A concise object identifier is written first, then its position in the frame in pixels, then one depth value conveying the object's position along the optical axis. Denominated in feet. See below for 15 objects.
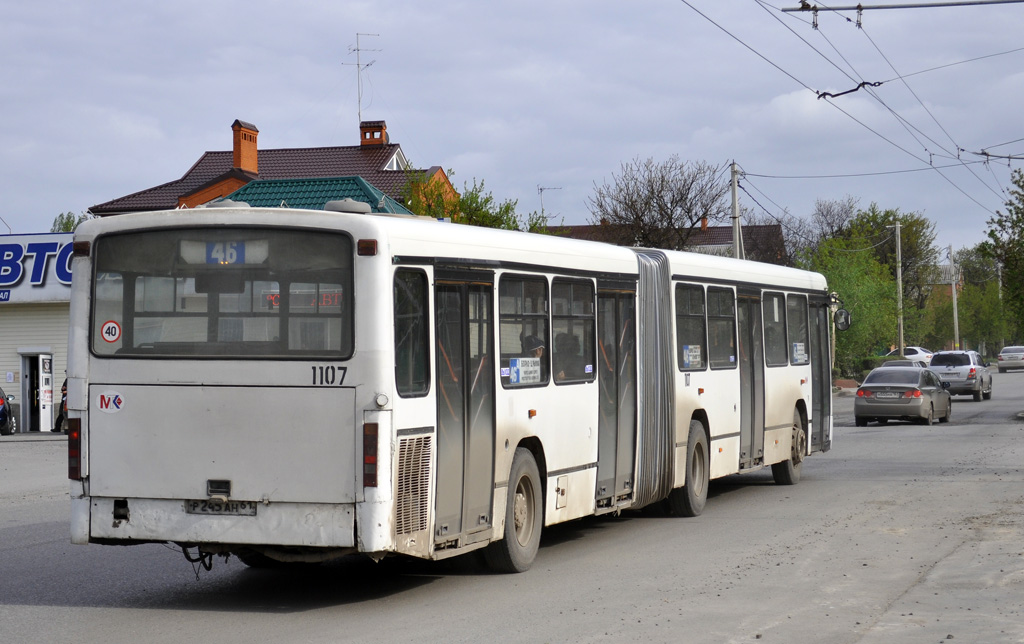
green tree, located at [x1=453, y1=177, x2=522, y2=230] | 143.13
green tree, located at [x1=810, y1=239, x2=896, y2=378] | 204.03
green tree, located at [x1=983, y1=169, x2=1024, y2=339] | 117.19
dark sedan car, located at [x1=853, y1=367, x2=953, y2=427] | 105.81
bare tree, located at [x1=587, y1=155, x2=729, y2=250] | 211.20
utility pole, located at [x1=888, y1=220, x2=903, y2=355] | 226.23
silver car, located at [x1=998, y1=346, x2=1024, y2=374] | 269.44
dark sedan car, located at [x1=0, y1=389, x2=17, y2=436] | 113.70
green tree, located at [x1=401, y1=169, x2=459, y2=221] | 144.25
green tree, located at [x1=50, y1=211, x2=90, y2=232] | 385.01
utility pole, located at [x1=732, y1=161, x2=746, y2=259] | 129.90
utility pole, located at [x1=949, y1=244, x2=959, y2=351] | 302.17
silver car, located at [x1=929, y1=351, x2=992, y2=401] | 150.00
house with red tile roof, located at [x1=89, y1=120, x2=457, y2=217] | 176.24
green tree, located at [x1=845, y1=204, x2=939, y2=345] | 314.55
